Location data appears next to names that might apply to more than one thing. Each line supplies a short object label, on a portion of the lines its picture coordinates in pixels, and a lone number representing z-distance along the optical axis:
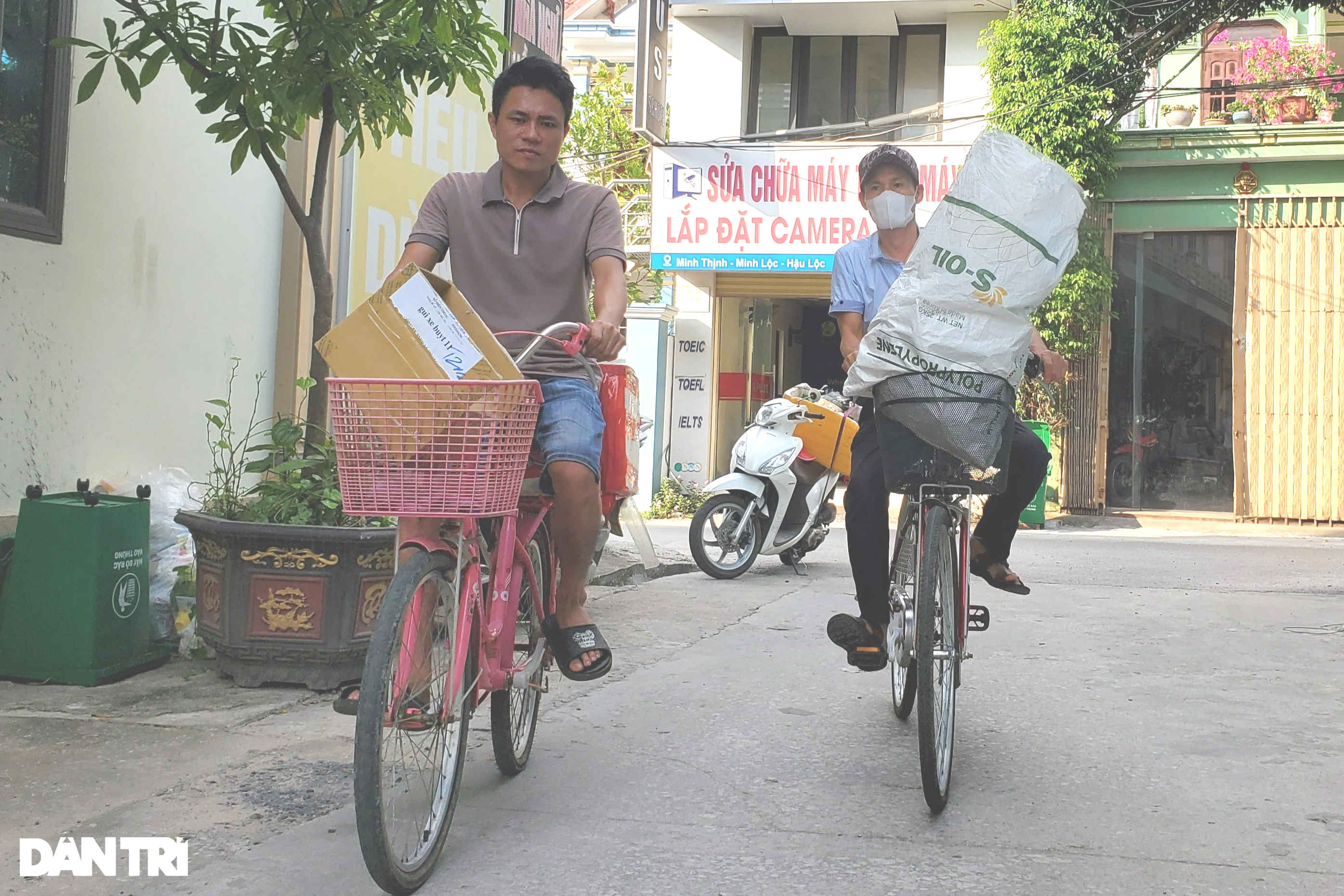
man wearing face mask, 4.07
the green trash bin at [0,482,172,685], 4.68
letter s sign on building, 14.37
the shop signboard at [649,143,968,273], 14.91
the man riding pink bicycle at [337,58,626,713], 3.64
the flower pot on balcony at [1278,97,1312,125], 14.88
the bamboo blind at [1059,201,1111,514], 14.74
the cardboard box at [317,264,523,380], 2.93
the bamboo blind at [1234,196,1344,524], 14.01
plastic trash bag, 5.30
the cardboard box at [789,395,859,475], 8.98
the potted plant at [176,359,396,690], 4.66
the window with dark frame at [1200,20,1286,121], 16.41
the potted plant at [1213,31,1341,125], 14.90
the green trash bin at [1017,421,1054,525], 13.38
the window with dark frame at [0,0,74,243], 5.18
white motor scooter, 8.71
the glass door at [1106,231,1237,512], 14.62
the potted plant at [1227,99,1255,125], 14.97
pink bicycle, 2.67
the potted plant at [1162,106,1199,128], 15.12
